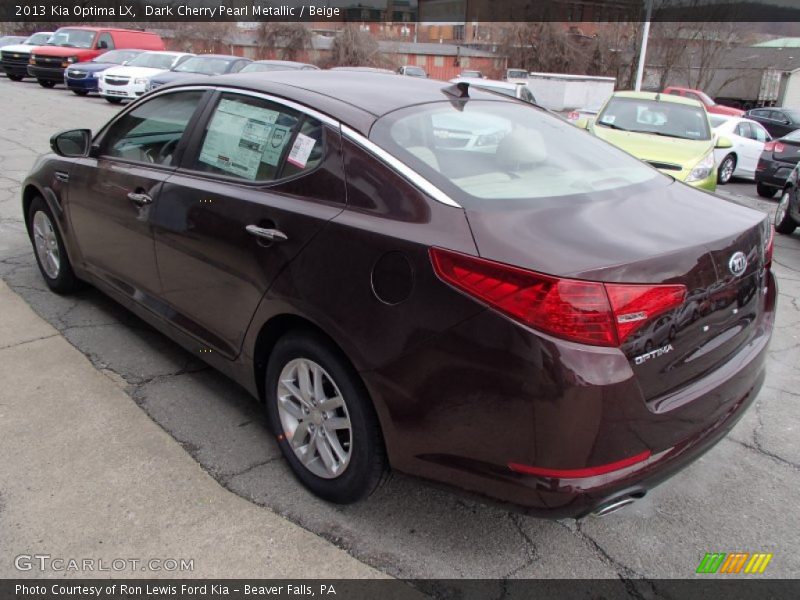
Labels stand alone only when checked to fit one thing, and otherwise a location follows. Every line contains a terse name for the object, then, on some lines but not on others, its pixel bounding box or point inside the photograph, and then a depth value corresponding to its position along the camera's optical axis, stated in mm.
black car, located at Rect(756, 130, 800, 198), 10641
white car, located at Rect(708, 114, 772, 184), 13695
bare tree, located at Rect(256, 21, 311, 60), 42750
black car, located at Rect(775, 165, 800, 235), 7500
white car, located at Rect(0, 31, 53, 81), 23538
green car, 7406
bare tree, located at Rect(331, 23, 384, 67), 42469
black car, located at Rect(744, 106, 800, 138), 22156
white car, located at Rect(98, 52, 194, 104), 17375
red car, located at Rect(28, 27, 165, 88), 21078
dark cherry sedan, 1935
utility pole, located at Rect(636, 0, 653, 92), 23781
